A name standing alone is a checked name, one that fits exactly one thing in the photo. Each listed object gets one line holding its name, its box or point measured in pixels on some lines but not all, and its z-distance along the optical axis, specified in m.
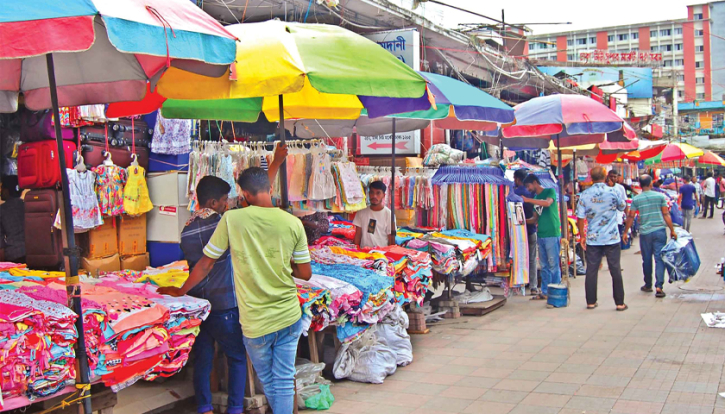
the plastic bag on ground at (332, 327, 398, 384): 6.05
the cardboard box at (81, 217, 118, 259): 8.05
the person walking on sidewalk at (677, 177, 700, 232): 19.51
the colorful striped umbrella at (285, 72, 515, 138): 7.42
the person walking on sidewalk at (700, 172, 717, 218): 27.52
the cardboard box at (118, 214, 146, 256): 8.52
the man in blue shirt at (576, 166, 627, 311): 9.20
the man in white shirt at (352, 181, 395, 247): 8.14
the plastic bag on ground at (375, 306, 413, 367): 6.59
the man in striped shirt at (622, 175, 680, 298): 10.23
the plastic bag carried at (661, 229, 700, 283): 10.22
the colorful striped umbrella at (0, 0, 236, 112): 2.86
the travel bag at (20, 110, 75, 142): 7.32
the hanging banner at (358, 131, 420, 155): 12.82
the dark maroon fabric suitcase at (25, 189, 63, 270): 7.39
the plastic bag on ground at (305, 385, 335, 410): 5.34
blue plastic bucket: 9.72
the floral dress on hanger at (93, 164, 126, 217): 7.89
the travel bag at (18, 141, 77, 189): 7.28
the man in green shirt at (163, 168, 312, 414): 4.19
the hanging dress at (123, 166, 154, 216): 8.25
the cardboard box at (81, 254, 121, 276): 8.08
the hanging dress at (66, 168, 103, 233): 7.47
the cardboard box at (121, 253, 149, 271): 8.56
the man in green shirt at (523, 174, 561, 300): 10.13
